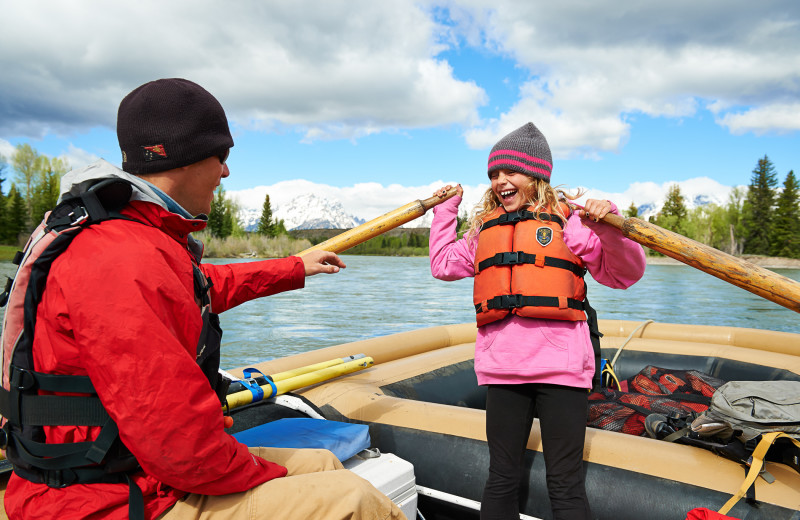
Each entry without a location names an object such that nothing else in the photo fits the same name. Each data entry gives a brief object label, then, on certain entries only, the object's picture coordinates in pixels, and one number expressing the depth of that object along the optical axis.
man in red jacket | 1.01
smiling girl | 1.82
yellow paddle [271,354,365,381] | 2.81
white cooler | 2.01
